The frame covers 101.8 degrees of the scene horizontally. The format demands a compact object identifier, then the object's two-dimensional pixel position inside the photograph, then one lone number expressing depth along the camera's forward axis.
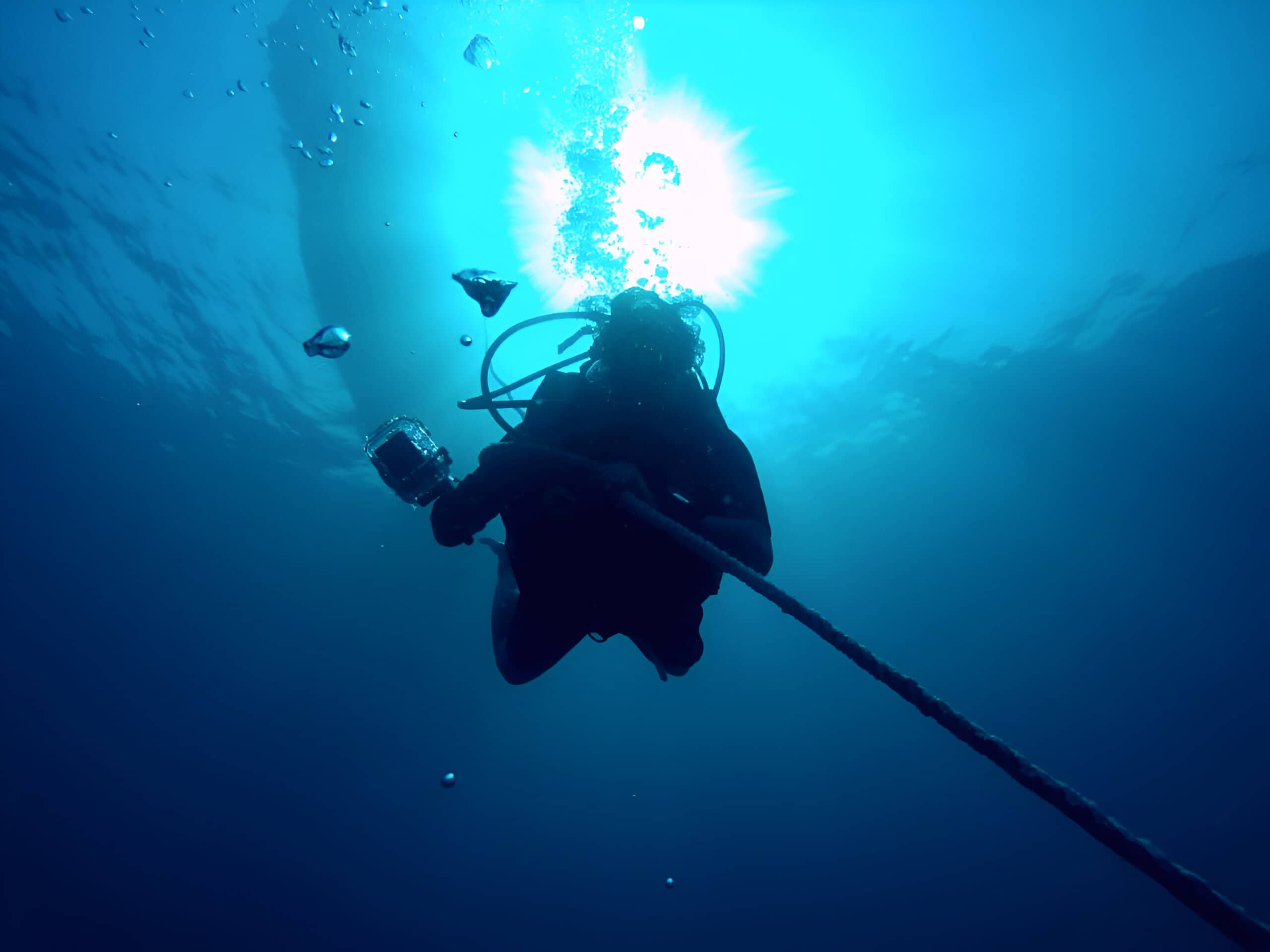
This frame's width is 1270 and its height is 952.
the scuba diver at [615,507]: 3.56
